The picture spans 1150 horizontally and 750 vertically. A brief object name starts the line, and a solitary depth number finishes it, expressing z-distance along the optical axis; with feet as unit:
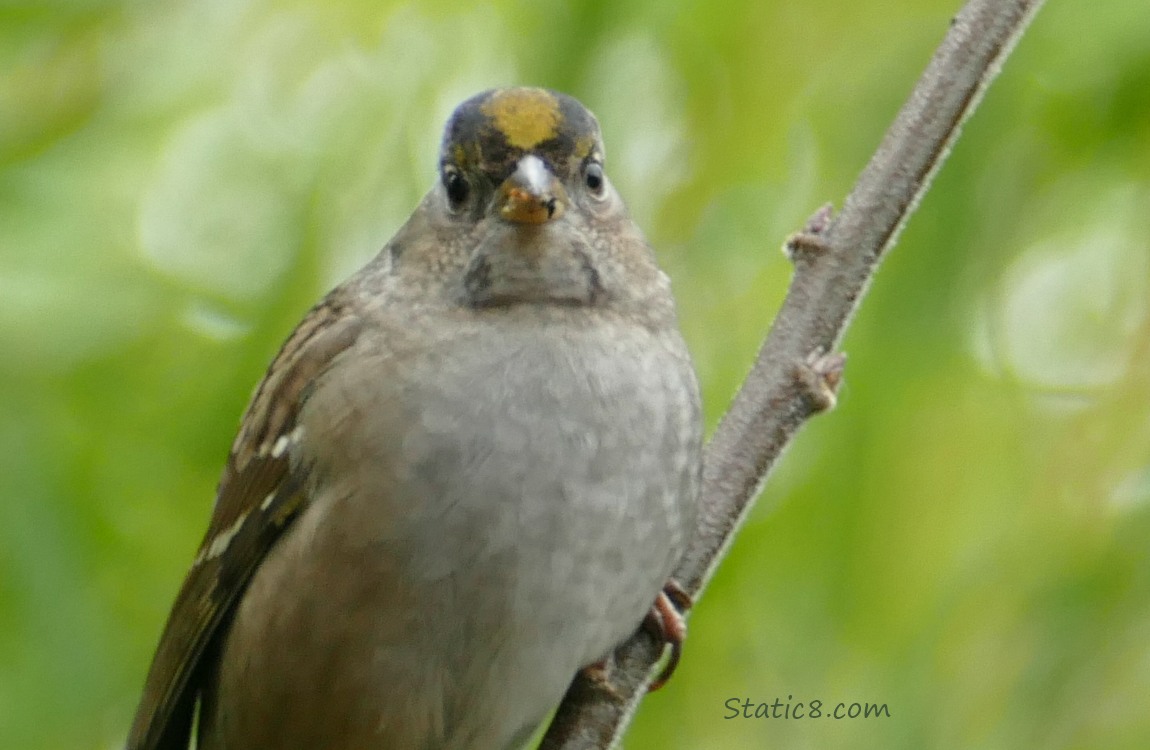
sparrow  16.10
